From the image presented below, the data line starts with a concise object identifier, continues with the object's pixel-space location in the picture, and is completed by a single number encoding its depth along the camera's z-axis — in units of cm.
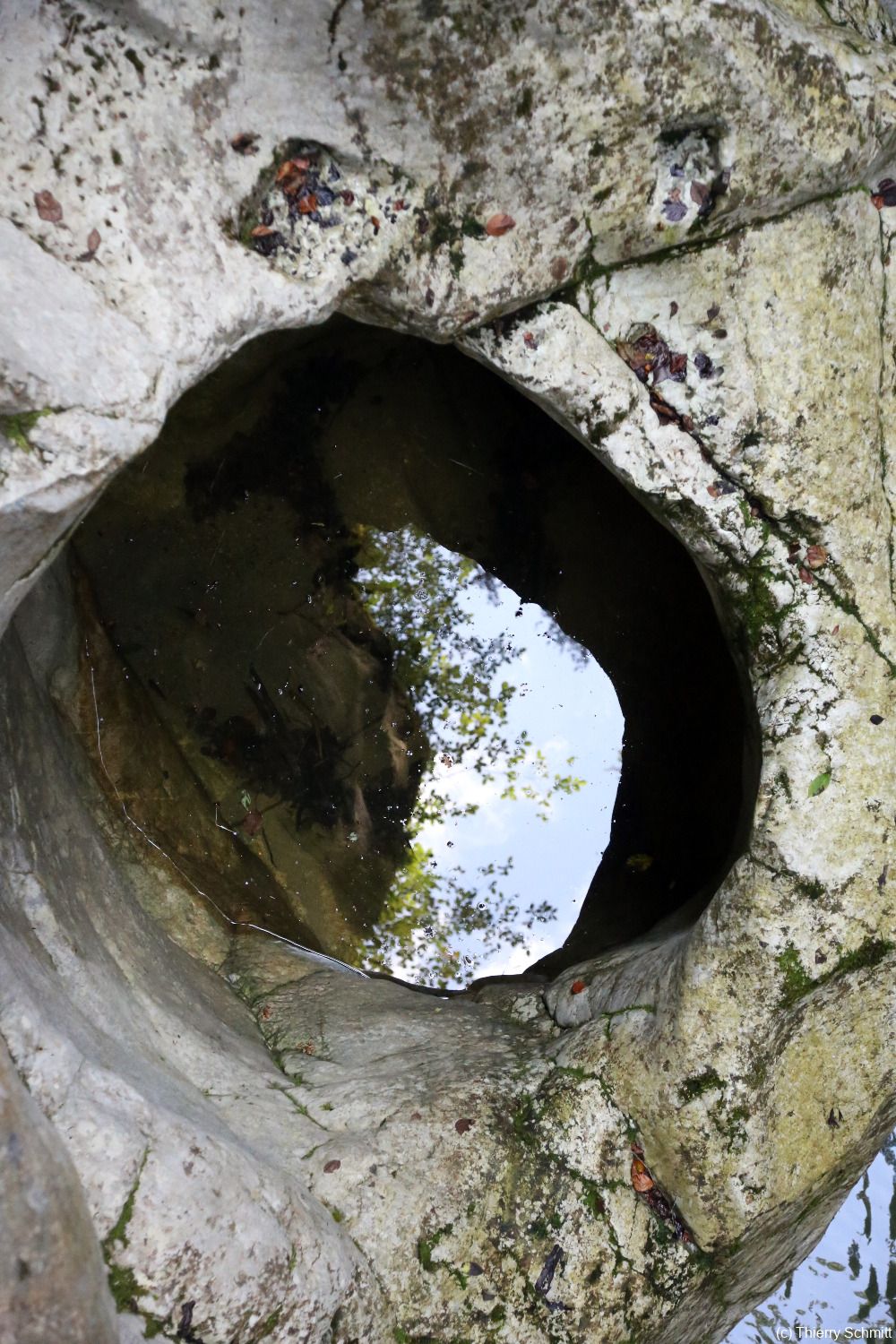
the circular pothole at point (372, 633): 310
